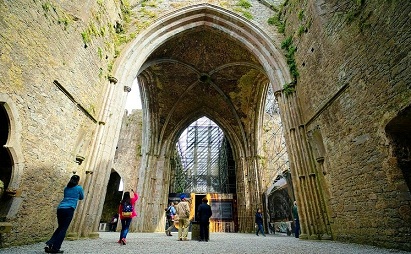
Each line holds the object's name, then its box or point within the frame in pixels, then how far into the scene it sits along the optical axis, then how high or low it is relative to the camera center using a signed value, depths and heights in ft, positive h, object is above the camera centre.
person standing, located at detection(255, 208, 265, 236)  30.71 +0.45
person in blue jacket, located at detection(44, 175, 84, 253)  9.75 +0.45
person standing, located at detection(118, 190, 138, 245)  15.57 +0.70
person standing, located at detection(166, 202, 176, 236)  28.46 +1.12
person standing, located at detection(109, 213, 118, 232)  49.08 -0.39
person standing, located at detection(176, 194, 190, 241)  19.31 +0.69
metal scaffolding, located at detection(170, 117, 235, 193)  61.31 +18.94
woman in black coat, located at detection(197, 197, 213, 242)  18.79 +0.45
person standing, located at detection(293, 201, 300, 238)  24.68 +0.32
